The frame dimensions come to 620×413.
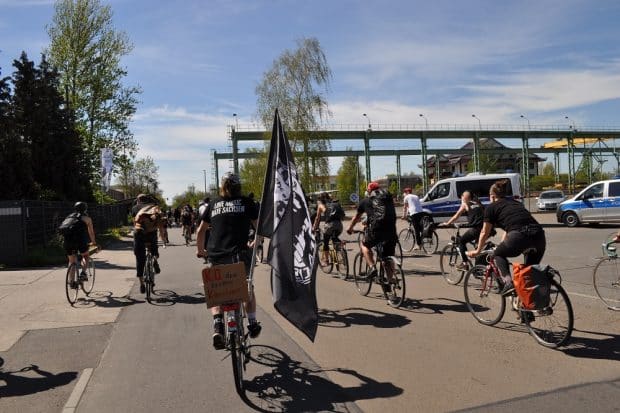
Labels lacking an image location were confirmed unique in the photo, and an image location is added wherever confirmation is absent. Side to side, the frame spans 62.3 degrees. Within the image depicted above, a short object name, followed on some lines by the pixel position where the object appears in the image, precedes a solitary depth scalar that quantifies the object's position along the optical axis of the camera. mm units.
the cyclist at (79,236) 8617
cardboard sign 4340
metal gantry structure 64062
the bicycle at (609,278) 6763
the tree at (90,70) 32844
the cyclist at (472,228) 8922
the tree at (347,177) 83500
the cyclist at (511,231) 5688
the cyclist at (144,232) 8867
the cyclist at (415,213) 14484
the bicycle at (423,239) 14641
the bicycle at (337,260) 10759
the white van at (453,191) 22391
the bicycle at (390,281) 7441
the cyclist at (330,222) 11039
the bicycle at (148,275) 8734
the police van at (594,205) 19828
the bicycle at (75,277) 8516
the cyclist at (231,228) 4914
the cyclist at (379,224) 7715
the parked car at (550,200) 35625
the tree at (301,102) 39031
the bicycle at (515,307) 5215
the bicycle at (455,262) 9125
